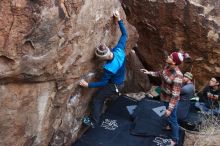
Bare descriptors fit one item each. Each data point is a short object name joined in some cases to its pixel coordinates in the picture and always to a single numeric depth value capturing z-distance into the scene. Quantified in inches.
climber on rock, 237.8
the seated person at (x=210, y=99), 278.8
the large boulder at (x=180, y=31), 317.4
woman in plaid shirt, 235.9
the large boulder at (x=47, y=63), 190.5
